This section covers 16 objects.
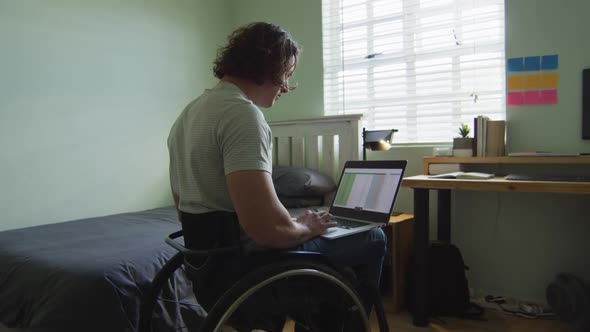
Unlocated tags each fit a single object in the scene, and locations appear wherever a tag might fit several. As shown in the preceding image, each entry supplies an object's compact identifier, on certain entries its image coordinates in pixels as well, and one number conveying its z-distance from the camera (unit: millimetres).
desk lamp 2416
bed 1321
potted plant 2344
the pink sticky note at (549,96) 2234
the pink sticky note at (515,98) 2314
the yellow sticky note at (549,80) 2227
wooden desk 1790
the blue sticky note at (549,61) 2223
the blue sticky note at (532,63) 2264
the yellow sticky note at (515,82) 2307
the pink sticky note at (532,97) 2271
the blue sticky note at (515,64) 2305
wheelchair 1013
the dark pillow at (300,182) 2641
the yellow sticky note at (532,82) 2264
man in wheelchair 1007
